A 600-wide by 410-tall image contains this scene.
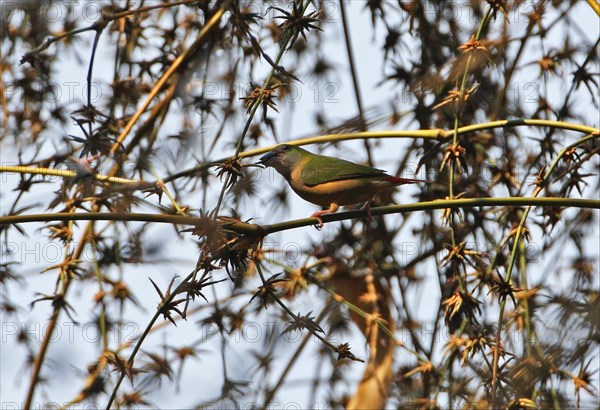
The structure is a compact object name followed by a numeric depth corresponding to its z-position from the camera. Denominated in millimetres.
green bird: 9141
